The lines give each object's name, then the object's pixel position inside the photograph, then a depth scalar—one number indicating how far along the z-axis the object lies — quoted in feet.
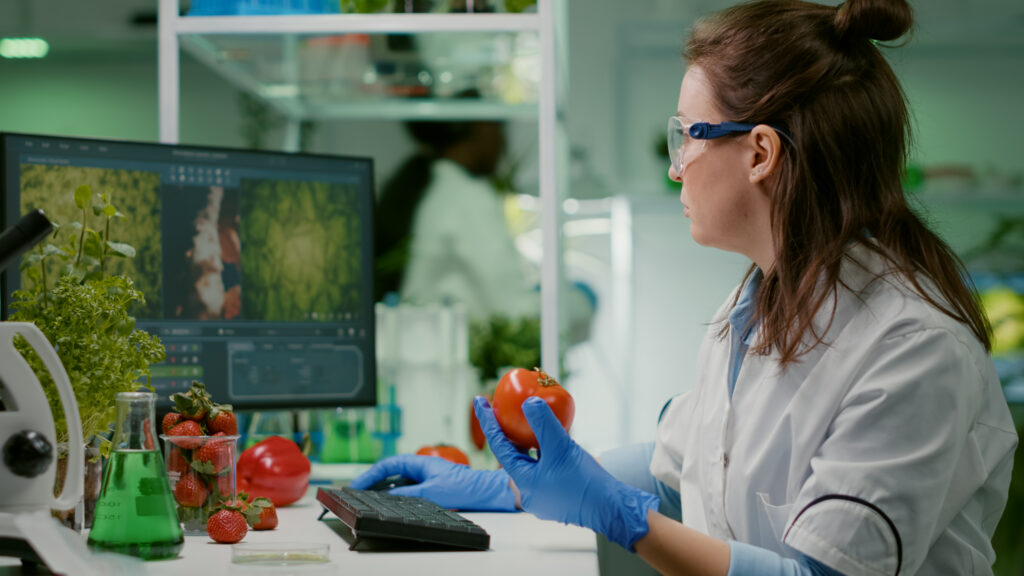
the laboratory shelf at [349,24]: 6.43
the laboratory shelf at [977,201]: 11.88
